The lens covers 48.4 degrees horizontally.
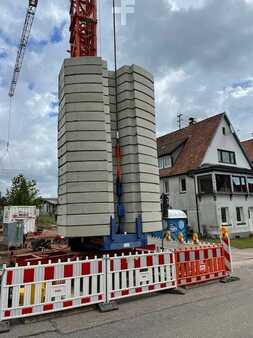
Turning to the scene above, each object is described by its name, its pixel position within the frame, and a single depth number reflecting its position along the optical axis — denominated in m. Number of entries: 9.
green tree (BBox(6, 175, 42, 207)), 37.97
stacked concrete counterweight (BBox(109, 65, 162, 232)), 7.34
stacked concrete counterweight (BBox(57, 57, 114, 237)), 6.65
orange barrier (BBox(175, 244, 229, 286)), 7.38
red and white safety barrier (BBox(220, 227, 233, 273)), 8.46
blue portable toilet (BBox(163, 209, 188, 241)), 19.66
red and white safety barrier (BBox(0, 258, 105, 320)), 5.20
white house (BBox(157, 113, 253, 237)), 22.89
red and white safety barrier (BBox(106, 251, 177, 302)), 6.16
